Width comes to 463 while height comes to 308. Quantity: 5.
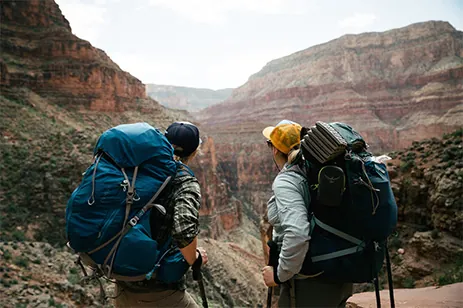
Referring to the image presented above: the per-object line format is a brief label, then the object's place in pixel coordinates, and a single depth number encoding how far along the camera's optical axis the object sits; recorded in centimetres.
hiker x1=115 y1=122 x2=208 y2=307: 208
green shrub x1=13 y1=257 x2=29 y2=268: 691
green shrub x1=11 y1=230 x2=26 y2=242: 1069
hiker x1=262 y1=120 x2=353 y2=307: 198
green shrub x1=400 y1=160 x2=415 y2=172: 962
